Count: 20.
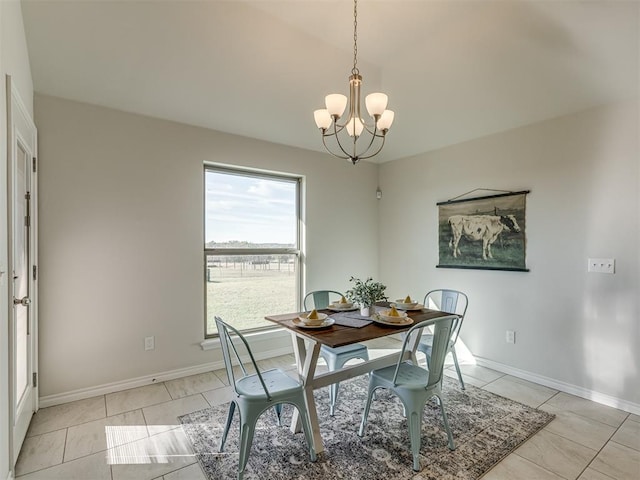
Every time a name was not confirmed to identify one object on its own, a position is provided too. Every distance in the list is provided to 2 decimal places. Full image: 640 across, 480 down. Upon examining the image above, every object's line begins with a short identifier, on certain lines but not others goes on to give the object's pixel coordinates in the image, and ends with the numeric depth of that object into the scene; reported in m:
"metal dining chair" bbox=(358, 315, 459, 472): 2.01
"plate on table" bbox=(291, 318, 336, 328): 2.27
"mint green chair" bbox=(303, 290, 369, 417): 2.67
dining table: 2.11
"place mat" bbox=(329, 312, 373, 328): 2.37
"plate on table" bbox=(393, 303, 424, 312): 2.84
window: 3.65
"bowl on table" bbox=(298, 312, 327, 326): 2.27
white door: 1.86
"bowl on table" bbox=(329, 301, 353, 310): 2.84
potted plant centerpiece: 2.57
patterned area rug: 1.97
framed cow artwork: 3.37
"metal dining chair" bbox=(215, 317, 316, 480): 1.89
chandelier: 2.14
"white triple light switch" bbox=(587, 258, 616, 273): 2.76
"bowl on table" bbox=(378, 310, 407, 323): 2.34
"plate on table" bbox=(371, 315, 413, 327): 2.32
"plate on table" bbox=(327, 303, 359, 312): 2.82
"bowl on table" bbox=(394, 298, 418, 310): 2.85
